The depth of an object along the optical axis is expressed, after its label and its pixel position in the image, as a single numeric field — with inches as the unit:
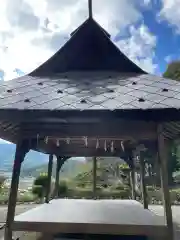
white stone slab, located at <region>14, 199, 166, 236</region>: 118.8
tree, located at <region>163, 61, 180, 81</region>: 796.6
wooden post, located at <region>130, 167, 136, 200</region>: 325.7
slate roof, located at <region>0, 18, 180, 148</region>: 105.3
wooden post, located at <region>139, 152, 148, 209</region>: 245.6
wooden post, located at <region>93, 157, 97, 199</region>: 332.9
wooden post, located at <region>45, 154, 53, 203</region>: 289.8
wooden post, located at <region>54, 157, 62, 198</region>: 330.6
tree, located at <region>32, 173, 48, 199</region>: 511.8
